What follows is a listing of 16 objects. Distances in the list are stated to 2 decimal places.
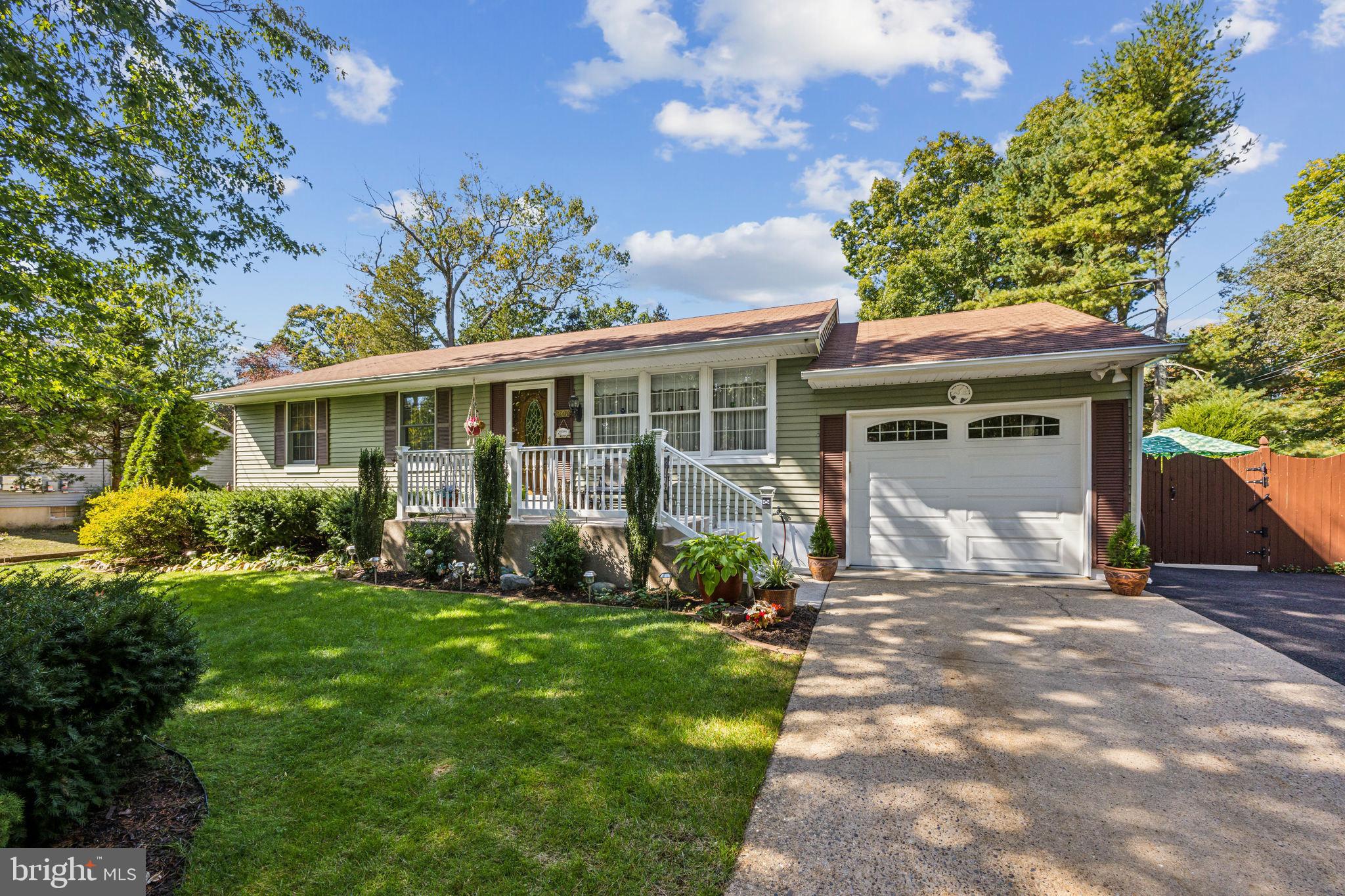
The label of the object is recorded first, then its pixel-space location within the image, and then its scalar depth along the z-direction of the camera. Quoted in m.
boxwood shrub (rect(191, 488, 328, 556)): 8.45
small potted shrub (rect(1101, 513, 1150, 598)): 5.73
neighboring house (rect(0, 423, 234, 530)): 14.13
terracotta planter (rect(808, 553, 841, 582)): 6.60
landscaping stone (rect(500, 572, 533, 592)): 6.25
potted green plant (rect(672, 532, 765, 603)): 5.14
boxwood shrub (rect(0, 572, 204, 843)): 1.87
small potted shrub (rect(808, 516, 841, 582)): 6.61
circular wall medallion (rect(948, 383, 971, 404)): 6.82
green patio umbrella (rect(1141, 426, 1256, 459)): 8.34
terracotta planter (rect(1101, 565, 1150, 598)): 5.72
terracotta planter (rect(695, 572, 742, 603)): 5.41
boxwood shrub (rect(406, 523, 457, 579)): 6.77
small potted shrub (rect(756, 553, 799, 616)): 4.97
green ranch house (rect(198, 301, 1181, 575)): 6.40
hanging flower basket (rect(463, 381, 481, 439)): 8.66
